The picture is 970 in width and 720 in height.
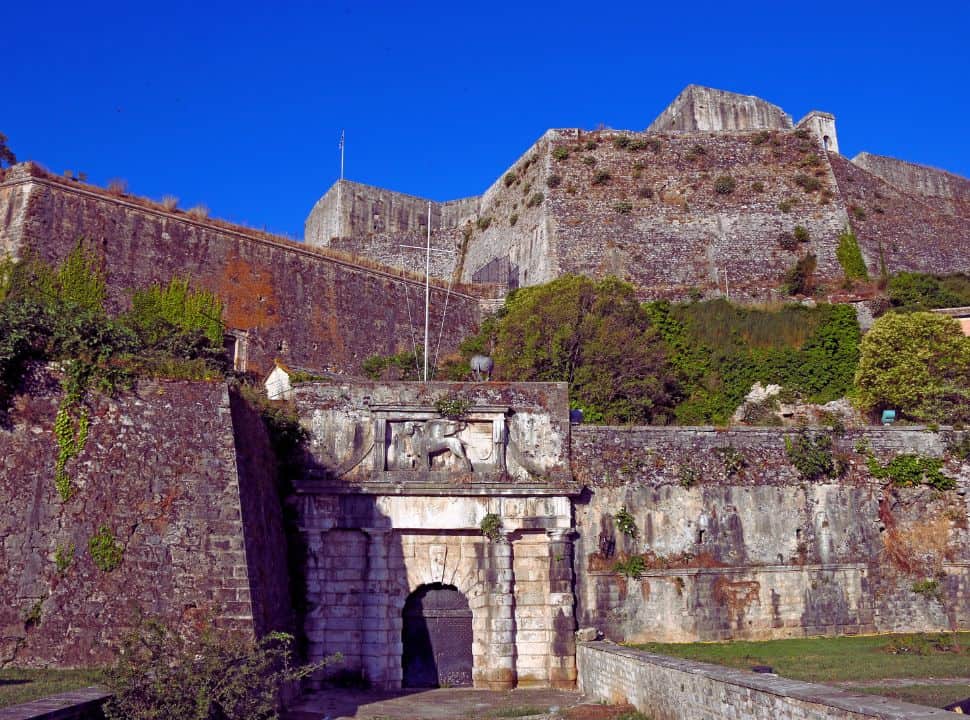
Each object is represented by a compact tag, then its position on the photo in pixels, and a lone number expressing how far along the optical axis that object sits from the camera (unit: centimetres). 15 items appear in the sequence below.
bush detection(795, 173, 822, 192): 3922
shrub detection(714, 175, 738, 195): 3931
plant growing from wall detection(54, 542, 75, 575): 1274
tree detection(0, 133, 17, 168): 2867
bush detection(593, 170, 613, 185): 3978
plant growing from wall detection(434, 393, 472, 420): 1894
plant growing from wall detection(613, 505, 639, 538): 1902
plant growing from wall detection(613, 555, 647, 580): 1873
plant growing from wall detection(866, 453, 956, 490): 2003
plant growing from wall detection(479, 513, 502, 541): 1834
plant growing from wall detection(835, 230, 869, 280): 3666
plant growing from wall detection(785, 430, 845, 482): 1975
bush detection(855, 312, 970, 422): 2523
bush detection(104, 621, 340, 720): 962
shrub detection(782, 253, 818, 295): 3581
